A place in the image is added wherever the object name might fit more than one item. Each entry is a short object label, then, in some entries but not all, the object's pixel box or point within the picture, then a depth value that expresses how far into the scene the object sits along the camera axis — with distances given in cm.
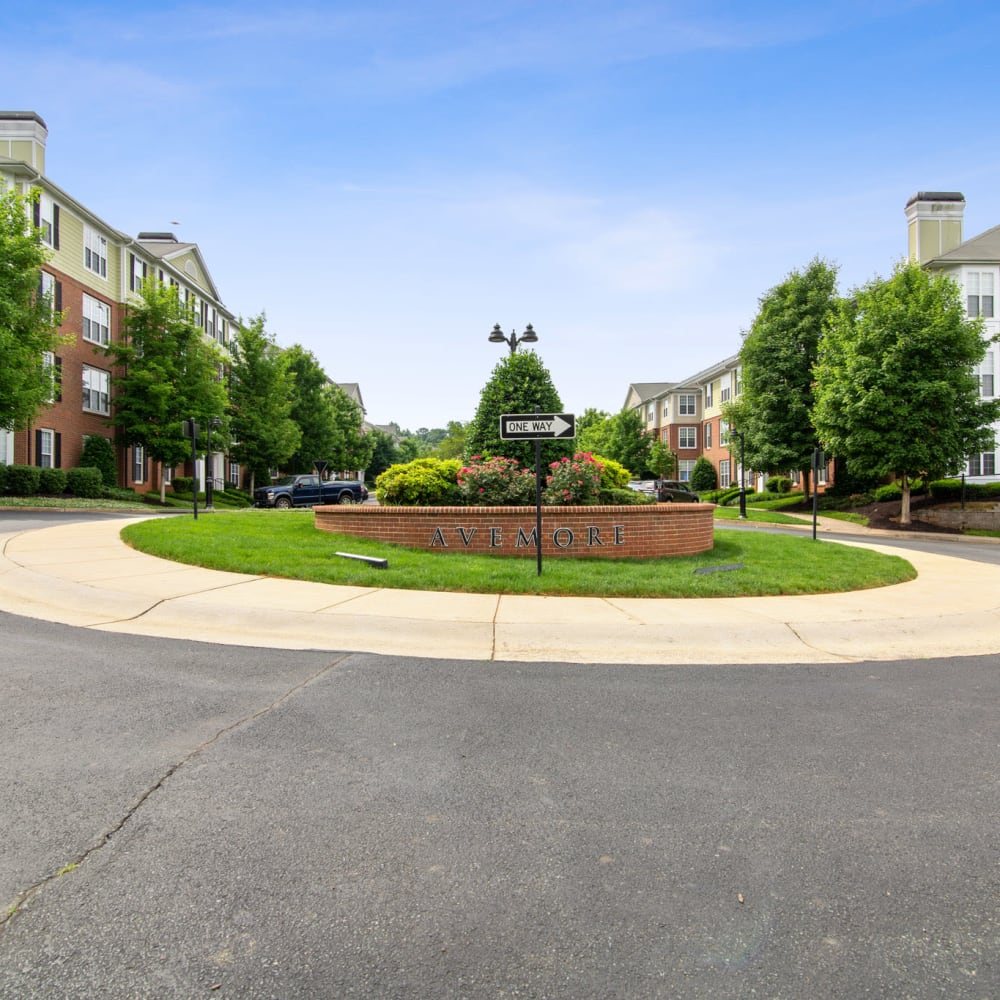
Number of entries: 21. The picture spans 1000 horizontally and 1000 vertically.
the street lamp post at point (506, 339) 1800
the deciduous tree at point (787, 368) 3372
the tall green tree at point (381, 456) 8481
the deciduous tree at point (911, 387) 2489
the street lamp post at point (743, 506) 2956
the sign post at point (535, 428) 948
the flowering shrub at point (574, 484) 1233
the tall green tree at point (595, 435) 6419
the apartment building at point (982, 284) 3381
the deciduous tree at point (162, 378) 3075
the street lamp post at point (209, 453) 2877
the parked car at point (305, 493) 3158
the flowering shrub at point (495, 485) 1242
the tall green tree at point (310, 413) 4612
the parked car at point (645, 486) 3337
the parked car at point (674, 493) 3303
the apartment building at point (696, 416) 5200
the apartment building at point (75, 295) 2706
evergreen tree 1449
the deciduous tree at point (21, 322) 2141
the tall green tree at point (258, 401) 3869
